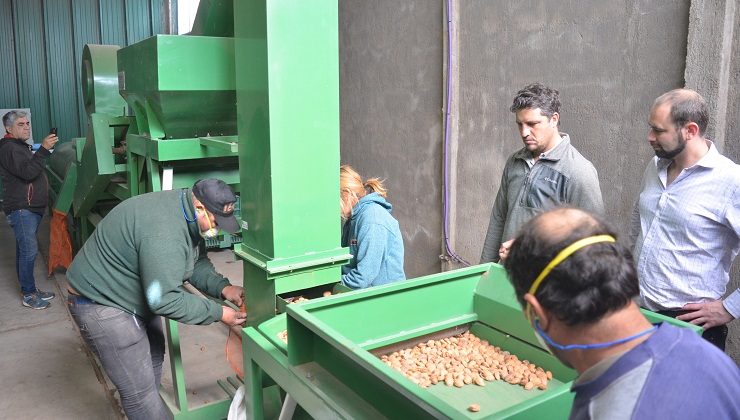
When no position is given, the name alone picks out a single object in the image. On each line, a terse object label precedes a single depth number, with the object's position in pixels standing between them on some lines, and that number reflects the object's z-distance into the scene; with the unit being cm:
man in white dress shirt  212
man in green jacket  240
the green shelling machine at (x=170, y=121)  286
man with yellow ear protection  92
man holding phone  494
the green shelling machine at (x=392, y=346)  141
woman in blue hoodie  273
